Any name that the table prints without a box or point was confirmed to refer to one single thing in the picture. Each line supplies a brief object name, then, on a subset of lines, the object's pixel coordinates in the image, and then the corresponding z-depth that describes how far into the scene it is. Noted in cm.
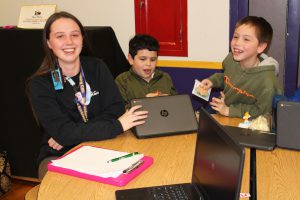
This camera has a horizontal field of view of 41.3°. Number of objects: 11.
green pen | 173
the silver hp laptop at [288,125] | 173
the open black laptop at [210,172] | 109
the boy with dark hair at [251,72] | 241
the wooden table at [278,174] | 146
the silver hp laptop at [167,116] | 204
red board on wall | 339
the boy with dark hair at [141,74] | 284
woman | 206
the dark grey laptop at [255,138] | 184
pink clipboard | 157
